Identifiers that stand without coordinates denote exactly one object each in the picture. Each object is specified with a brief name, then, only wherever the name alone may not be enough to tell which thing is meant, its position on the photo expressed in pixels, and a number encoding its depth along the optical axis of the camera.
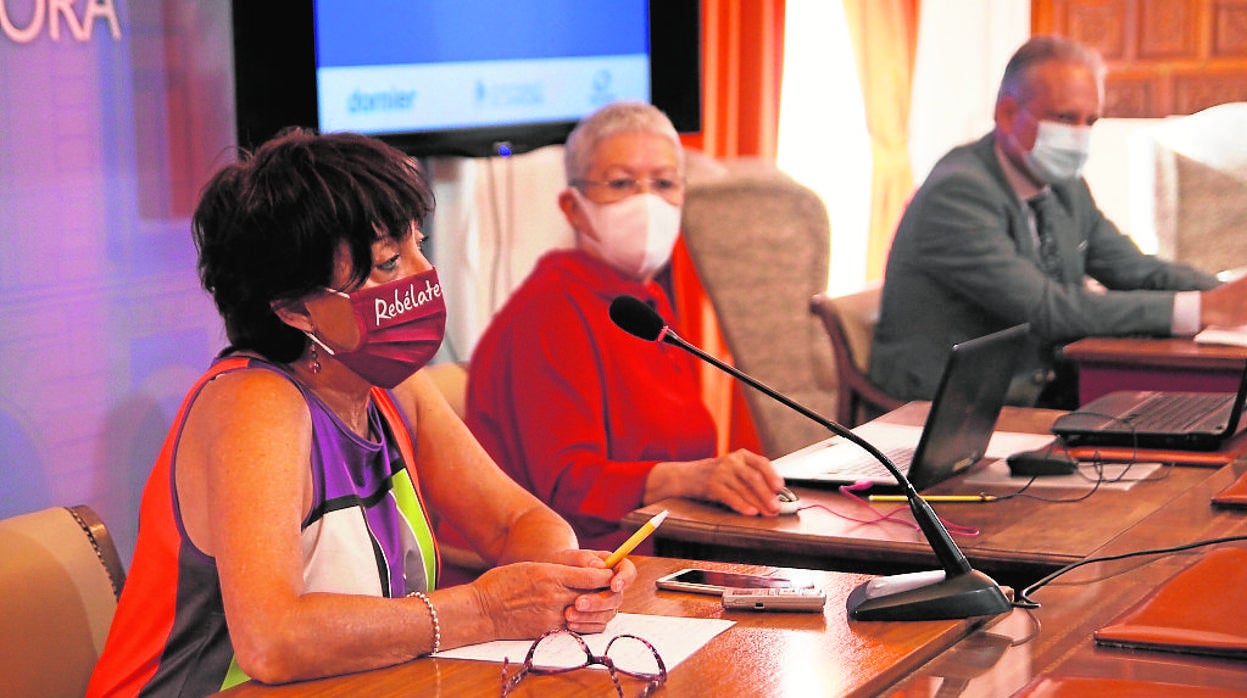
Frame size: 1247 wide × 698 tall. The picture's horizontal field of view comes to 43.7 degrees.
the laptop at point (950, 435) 2.23
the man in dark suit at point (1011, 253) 3.79
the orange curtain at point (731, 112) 4.77
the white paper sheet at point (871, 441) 2.50
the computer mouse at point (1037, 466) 2.44
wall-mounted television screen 3.11
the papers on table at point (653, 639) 1.59
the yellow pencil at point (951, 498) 2.29
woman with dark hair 1.62
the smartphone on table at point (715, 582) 1.80
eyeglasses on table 1.49
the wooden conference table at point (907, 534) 2.00
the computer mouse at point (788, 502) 2.22
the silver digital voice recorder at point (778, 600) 1.71
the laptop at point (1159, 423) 2.59
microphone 1.66
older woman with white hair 2.58
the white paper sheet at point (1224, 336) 3.48
